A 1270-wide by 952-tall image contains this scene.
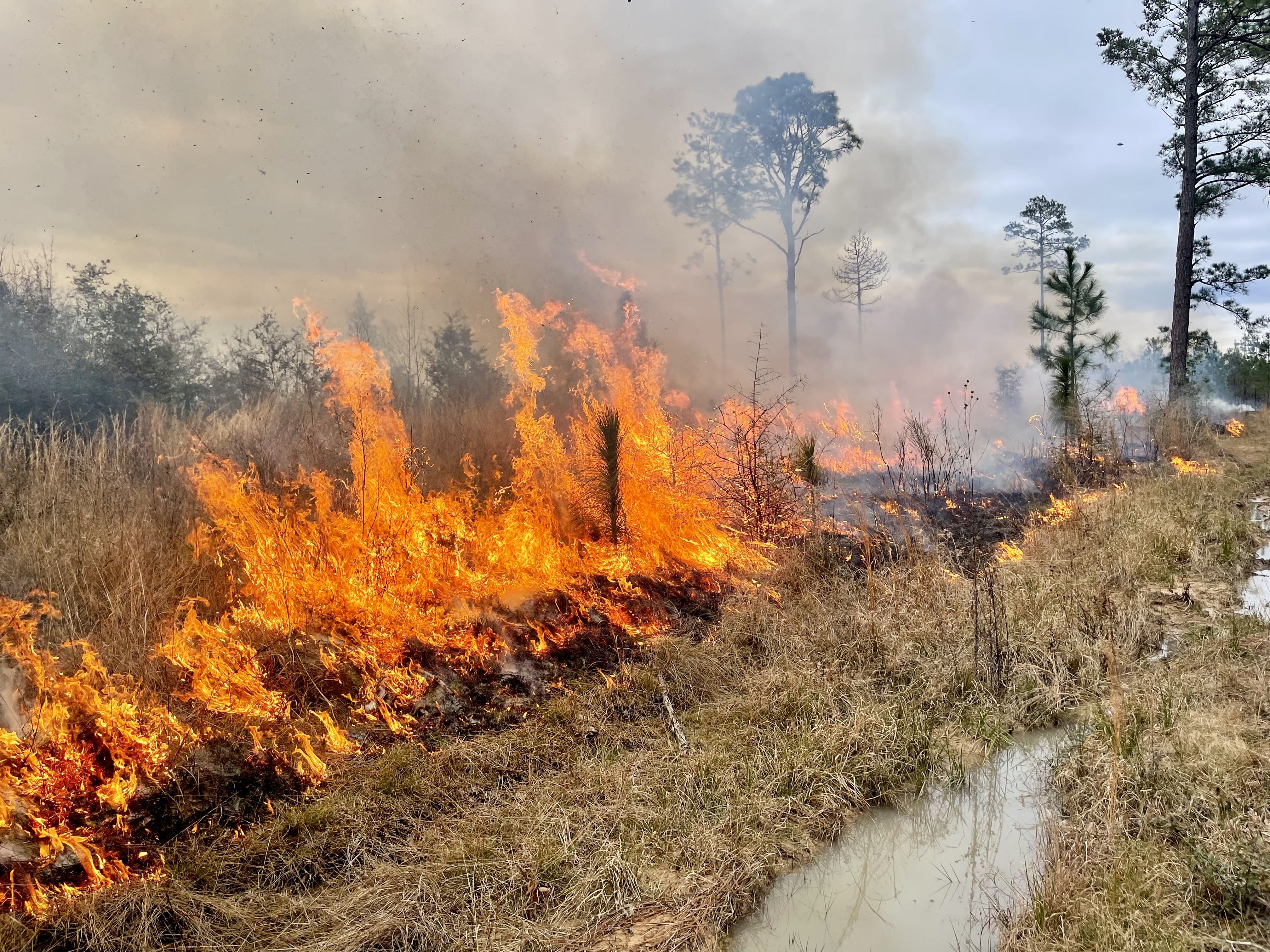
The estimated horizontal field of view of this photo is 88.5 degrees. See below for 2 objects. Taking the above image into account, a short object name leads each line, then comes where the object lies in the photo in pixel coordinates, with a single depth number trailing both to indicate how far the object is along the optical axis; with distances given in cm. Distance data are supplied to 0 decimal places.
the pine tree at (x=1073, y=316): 2228
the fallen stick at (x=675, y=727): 486
